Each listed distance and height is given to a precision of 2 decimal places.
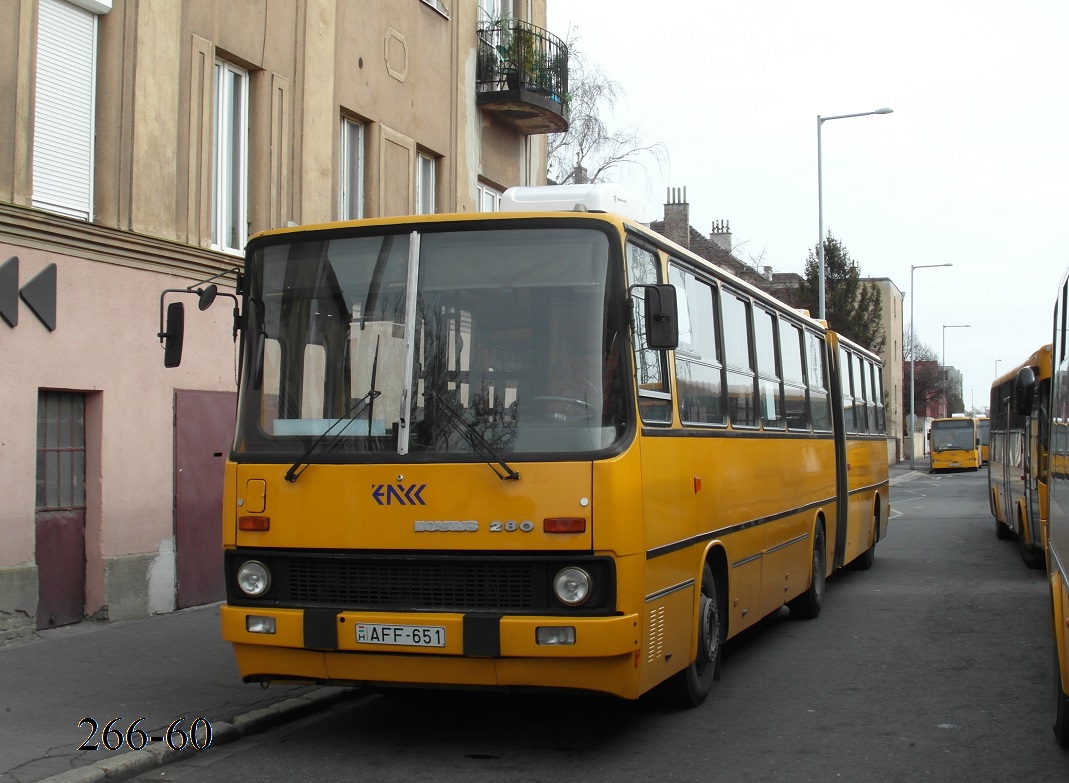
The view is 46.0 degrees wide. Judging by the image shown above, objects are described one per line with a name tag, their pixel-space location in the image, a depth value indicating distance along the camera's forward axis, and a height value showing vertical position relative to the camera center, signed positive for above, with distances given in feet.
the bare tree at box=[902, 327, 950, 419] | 316.60 +16.78
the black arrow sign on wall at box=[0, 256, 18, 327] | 33.96 +4.21
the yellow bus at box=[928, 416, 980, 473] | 197.88 +0.62
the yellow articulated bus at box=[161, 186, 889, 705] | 21.22 -0.21
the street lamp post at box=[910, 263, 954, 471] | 197.47 +15.26
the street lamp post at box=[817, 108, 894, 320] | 104.22 +20.21
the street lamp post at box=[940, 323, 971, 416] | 266.98 +25.76
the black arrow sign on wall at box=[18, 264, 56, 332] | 34.82 +4.21
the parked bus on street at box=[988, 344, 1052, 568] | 45.88 -0.73
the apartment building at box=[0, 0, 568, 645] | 35.01 +6.24
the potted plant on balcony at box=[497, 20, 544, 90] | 66.08 +20.67
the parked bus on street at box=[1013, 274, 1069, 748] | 21.27 -1.04
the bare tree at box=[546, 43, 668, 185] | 108.58 +27.75
